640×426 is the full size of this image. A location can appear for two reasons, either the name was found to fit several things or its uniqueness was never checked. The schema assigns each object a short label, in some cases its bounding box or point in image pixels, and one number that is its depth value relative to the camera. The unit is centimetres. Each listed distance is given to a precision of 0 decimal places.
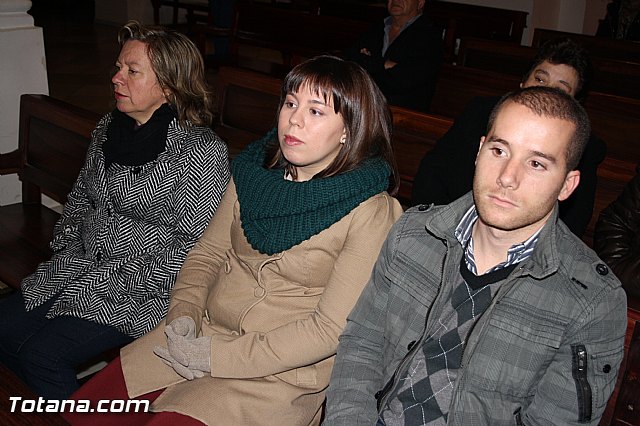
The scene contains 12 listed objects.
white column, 420
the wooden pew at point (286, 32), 645
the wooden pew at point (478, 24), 726
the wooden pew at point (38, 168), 316
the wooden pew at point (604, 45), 616
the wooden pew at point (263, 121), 326
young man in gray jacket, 159
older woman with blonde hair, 250
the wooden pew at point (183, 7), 1095
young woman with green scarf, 200
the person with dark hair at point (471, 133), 264
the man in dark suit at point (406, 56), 457
